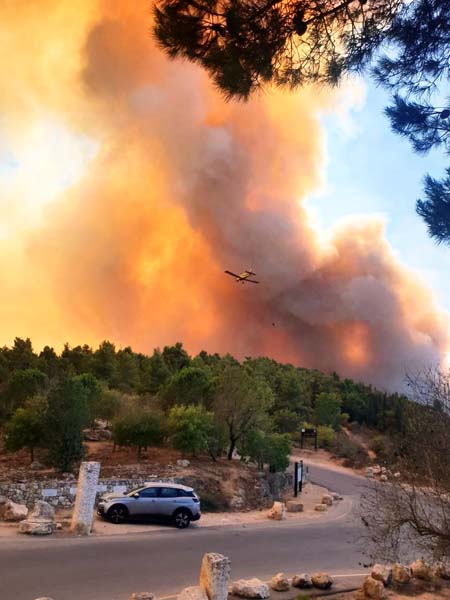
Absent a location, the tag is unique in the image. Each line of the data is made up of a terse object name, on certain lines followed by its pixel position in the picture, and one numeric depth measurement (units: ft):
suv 58.70
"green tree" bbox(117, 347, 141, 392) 179.63
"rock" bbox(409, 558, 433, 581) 39.27
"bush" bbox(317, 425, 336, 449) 193.06
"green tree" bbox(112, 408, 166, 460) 96.89
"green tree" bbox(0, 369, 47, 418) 122.72
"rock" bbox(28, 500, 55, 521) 53.12
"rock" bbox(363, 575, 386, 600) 33.86
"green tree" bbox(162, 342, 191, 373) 201.38
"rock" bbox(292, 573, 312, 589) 35.45
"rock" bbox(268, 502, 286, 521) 75.10
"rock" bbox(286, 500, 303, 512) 84.69
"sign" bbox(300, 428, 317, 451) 138.18
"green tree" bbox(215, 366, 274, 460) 109.70
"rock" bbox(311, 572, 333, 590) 35.78
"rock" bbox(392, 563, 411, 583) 37.58
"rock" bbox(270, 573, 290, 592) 34.19
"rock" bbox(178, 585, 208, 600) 27.85
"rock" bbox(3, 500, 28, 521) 54.60
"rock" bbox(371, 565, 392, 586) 36.60
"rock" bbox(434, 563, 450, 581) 39.52
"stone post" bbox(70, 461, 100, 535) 50.70
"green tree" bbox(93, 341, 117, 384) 182.30
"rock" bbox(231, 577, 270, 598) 32.01
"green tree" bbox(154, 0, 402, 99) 30.09
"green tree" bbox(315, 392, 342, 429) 222.89
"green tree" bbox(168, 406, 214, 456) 95.40
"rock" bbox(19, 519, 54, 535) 48.73
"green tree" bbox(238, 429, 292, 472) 108.37
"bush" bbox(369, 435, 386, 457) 187.01
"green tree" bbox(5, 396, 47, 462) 87.92
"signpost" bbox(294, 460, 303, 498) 100.80
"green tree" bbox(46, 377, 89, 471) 78.89
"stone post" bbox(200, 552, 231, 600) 28.96
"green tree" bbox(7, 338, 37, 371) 178.19
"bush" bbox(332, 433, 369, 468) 166.41
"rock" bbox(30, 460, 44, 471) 85.67
